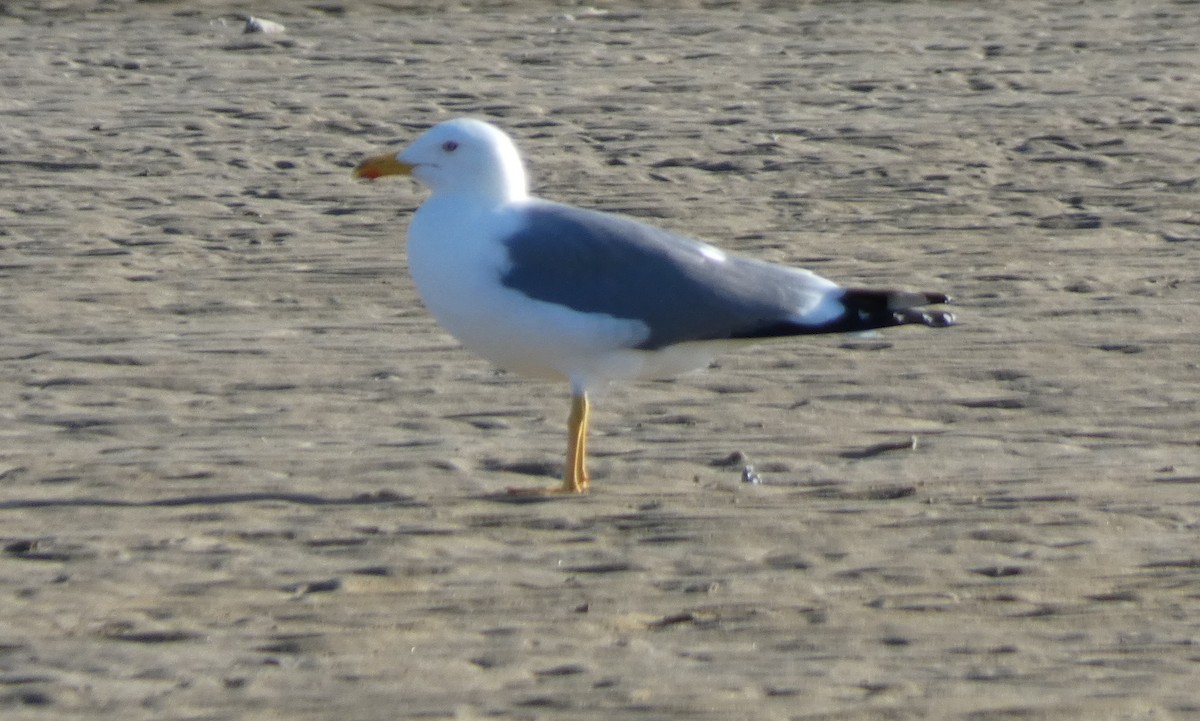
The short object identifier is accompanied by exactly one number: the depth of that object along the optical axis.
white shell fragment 30.28
